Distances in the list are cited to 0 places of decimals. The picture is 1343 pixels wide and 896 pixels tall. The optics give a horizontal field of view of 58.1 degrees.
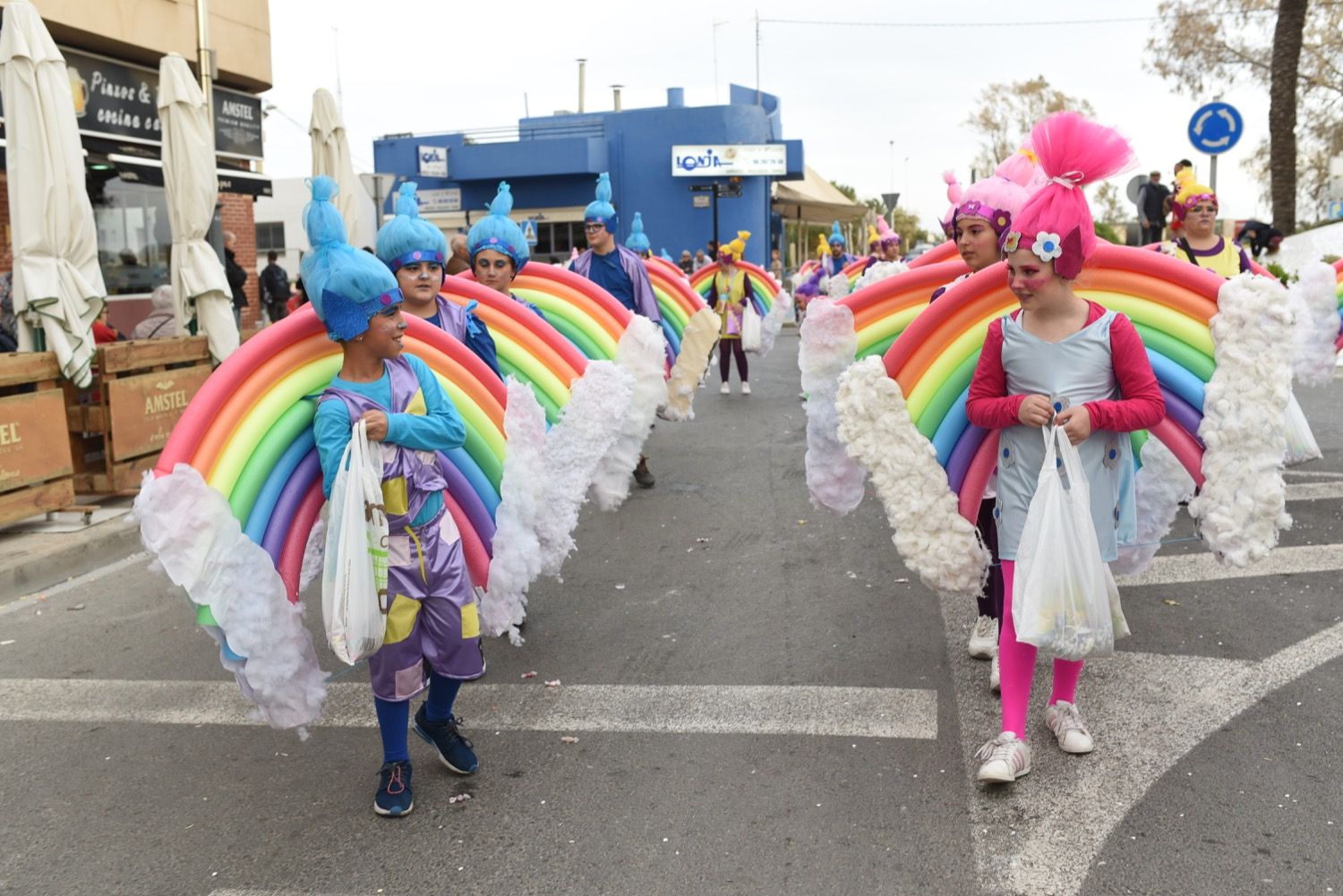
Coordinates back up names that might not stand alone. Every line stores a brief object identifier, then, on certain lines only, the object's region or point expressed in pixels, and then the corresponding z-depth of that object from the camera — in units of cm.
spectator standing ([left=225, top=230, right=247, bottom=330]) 1592
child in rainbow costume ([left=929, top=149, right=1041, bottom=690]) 448
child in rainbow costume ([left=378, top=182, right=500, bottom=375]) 478
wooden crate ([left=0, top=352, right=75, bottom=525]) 772
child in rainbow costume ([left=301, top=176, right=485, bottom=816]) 372
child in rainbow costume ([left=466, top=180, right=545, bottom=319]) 631
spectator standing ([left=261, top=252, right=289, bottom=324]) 2122
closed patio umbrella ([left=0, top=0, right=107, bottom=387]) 846
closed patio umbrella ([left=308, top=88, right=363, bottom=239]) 1255
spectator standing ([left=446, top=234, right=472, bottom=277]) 751
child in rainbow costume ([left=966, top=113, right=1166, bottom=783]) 373
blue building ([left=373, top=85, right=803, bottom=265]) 3956
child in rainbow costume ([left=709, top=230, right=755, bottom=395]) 1417
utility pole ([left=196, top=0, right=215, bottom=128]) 1262
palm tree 1872
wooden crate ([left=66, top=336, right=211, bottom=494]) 870
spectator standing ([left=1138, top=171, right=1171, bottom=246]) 1738
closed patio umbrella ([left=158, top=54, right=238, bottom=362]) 1042
